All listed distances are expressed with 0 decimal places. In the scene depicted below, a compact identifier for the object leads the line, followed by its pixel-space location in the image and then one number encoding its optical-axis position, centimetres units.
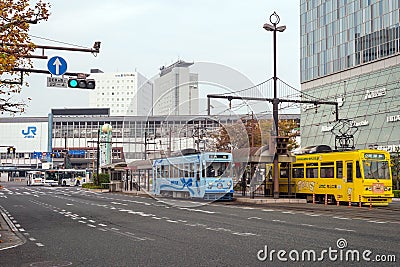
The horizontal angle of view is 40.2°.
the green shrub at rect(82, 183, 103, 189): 6901
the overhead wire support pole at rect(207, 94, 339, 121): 3176
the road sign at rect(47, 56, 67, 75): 2169
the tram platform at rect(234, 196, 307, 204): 3238
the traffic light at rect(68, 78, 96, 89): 2253
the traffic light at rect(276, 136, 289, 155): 3253
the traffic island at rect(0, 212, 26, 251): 1393
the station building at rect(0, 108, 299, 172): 11775
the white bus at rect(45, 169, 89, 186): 9244
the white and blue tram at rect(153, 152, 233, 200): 3191
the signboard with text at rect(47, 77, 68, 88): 2211
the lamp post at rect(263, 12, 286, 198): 3347
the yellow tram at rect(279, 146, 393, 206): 2903
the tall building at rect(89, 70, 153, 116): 15338
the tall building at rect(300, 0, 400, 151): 5712
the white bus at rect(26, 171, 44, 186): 9394
